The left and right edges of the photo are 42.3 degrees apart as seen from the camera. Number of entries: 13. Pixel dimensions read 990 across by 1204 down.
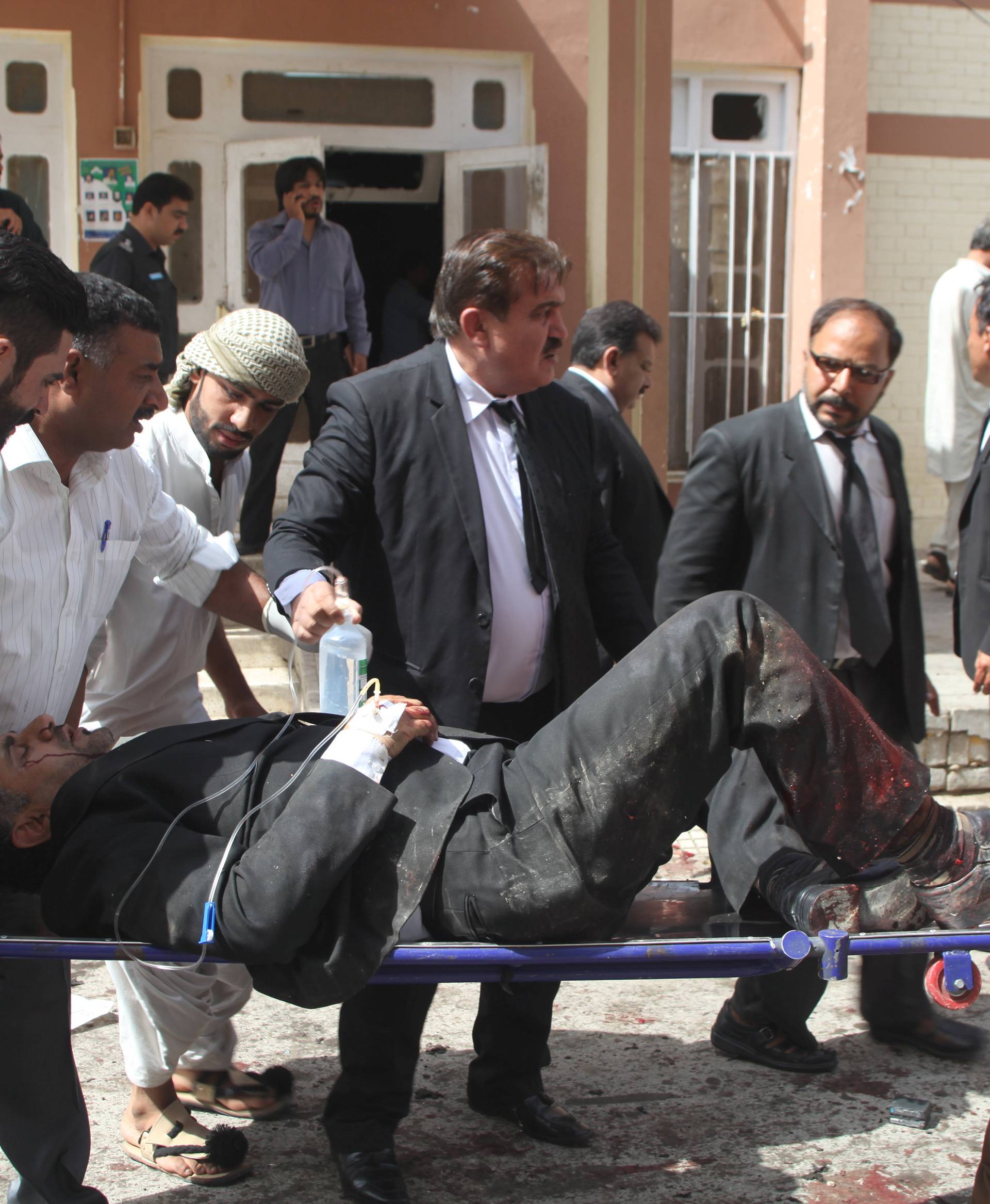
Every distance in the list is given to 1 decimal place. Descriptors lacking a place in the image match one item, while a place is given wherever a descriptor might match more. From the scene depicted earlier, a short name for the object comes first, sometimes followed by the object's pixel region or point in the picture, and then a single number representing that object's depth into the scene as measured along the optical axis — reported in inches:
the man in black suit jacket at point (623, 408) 183.2
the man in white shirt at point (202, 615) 130.1
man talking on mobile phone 302.2
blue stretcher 96.0
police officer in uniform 258.5
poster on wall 327.0
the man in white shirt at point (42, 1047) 94.7
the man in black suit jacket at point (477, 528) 125.0
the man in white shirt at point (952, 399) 322.0
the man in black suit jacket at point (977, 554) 156.4
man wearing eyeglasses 143.2
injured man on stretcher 99.1
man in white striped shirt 107.9
